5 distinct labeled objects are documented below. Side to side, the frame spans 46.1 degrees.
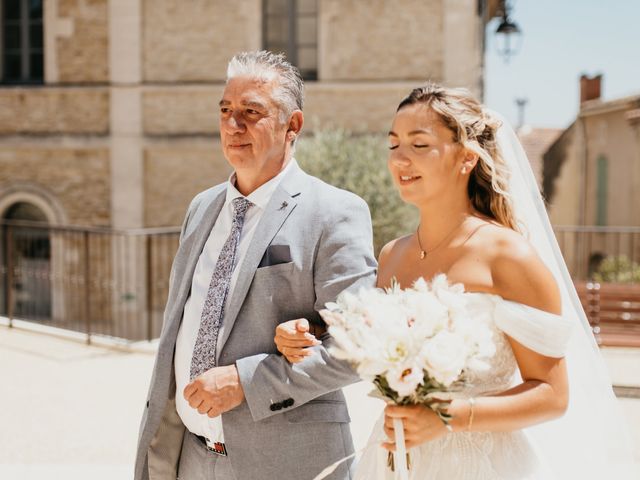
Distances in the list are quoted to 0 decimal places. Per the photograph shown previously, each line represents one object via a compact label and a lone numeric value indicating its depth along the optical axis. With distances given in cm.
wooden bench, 822
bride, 185
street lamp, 1091
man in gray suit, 220
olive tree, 1015
